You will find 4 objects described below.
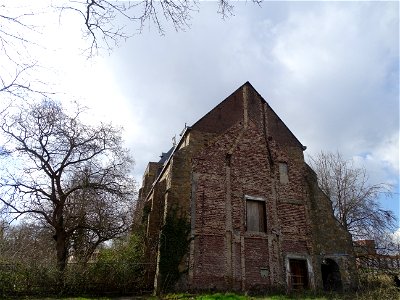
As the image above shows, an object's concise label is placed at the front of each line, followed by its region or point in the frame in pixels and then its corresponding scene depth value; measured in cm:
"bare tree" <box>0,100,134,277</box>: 1548
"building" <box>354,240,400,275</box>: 1828
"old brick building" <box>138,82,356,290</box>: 1552
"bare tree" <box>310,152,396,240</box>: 2550
